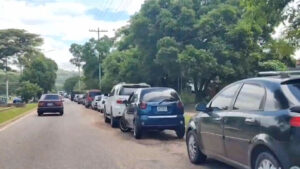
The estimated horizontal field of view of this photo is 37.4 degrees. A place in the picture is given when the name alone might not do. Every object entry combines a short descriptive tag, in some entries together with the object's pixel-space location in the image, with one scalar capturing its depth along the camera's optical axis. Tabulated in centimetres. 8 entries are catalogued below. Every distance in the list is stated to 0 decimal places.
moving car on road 3044
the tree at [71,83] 15989
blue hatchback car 1343
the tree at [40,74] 7974
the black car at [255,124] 552
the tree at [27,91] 6676
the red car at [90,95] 4459
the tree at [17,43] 7156
